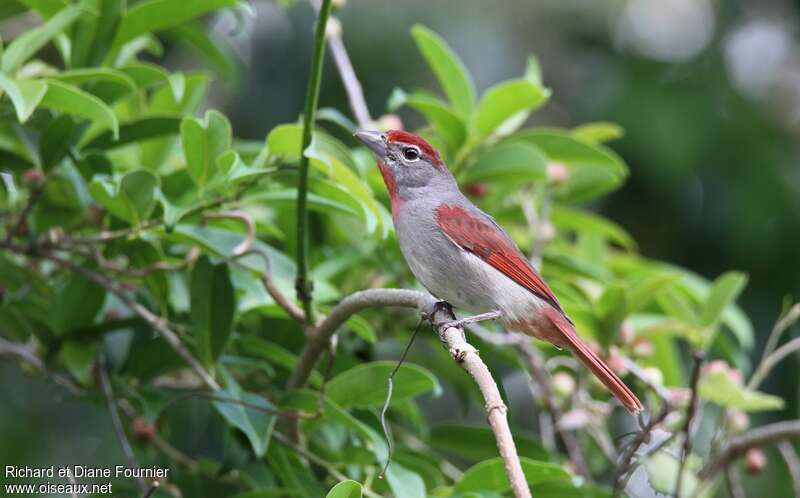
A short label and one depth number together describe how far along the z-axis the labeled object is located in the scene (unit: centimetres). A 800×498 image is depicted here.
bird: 694
